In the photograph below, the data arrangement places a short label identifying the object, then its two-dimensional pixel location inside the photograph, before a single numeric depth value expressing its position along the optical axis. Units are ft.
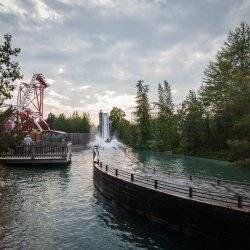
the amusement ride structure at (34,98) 179.38
